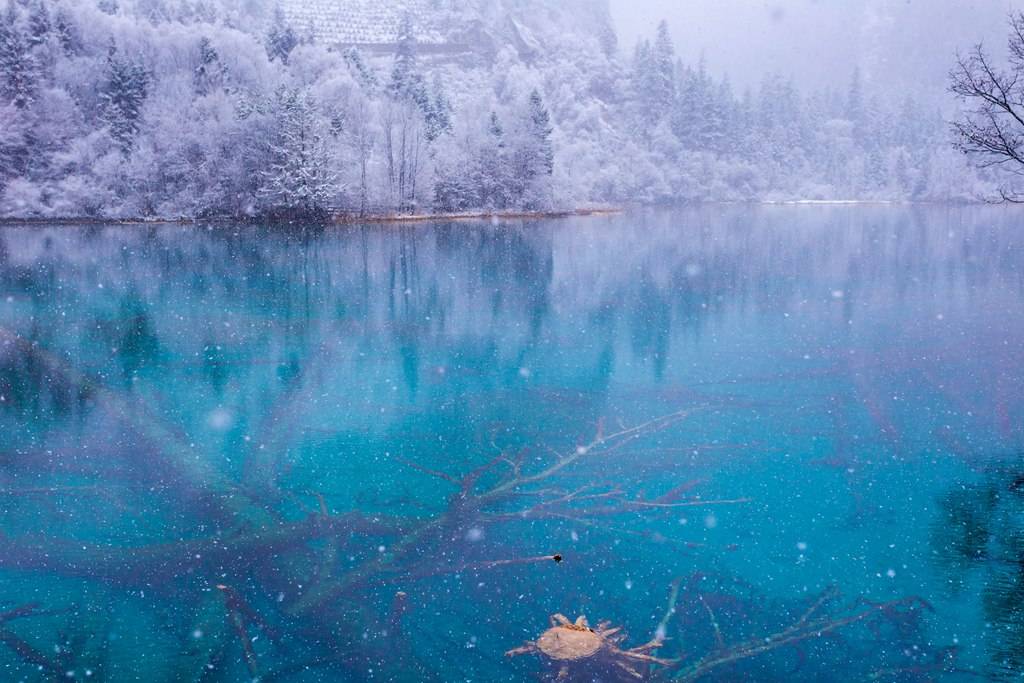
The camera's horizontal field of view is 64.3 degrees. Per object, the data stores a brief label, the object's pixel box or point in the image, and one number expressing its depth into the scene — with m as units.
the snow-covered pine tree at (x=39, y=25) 57.41
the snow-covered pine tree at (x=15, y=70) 53.84
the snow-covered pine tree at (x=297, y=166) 49.78
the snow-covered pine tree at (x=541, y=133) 60.53
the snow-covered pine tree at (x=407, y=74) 68.31
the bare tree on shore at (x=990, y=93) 11.74
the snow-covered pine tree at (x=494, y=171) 59.16
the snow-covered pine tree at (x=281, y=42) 67.62
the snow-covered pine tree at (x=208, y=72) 58.19
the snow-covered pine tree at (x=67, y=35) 58.81
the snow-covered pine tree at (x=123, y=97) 53.19
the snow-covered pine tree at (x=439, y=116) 62.84
